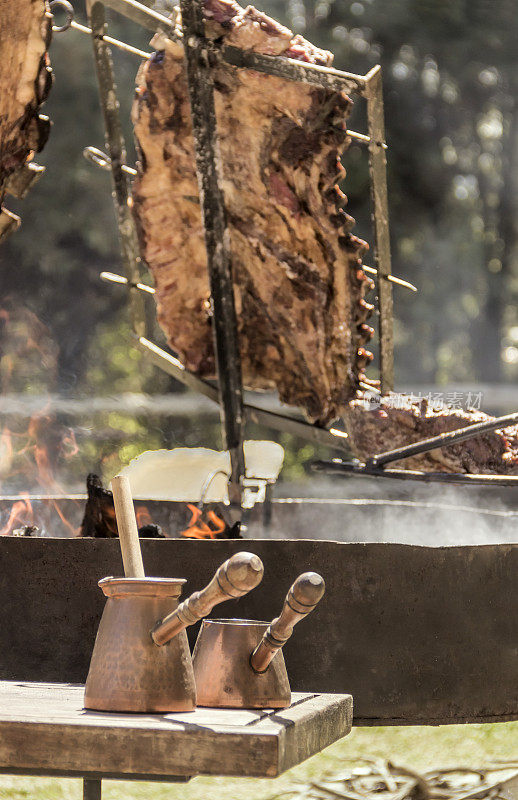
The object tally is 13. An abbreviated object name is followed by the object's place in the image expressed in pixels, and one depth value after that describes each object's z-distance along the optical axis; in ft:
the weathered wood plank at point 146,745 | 7.48
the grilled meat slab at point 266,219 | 16.58
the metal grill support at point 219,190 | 15.96
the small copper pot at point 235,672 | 9.12
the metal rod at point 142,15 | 16.75
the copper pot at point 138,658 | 8.39
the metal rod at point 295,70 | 15.79
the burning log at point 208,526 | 17.28
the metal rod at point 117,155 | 18.17
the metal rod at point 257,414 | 18.38
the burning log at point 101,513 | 16.51
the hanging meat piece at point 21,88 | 13.43
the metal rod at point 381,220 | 17.11
